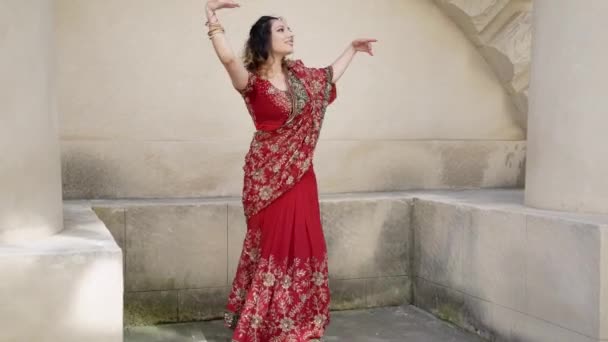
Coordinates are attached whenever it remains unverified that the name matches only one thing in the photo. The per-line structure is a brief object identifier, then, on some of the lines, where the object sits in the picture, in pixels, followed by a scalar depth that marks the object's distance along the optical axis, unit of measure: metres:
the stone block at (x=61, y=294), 2.81
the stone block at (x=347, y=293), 5.17
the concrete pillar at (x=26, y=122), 3.07
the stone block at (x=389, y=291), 5.27
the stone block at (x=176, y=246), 4.68
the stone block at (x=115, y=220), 4.63
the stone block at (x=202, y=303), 4.80
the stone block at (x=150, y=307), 4.68
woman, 3.78
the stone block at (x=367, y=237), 5.14
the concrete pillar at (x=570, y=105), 3.93
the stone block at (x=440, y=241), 4.71
